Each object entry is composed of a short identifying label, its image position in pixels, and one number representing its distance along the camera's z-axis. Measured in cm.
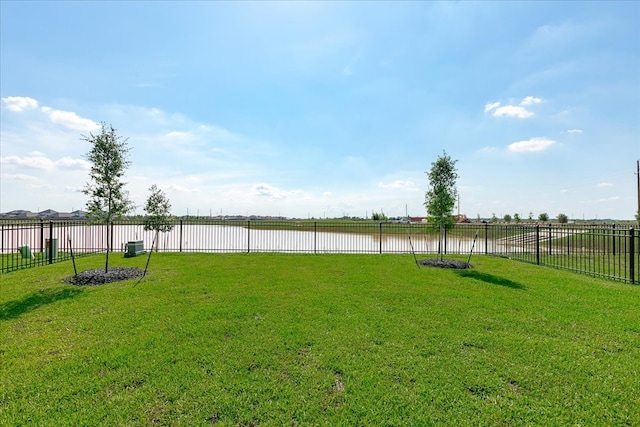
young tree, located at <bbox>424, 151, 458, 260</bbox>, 1116
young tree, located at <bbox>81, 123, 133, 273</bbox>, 800
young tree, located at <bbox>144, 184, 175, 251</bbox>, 1358
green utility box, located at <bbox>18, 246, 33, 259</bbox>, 1091
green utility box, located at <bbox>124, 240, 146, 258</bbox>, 1194
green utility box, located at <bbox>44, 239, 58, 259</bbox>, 1054
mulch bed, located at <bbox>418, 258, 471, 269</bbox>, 1011
